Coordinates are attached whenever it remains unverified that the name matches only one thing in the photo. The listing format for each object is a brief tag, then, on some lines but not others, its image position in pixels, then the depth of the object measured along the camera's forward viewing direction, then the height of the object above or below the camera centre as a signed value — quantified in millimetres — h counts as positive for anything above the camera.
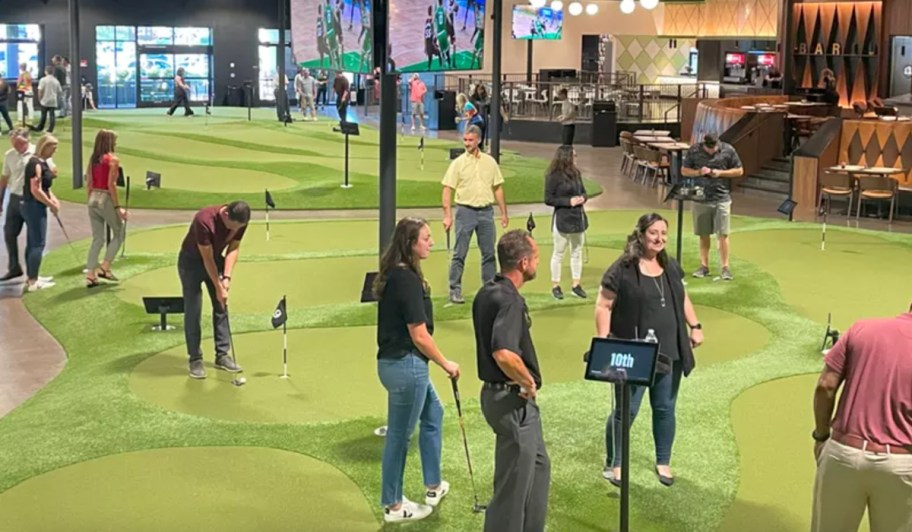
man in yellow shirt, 10633 -798
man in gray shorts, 12000 -696
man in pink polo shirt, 4461 -1217
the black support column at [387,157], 10039 -444
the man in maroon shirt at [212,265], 8320 -1166
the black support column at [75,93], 18219 +170
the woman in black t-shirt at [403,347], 5781 -1193
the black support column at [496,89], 21277 +348
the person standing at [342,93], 28672 +356
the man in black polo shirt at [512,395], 5270 -1297
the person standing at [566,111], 30562 -56
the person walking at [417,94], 31531 +355
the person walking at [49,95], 27766 +196
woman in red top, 11242 -966
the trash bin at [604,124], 29984 -376
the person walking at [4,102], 27062 +9
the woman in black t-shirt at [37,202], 11406 -968
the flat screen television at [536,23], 37344 +2759
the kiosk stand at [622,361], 5152 -1110
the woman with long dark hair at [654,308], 6332 -1076
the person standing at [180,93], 35094 +352
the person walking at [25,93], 29781 +265
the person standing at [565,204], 11008 -895
